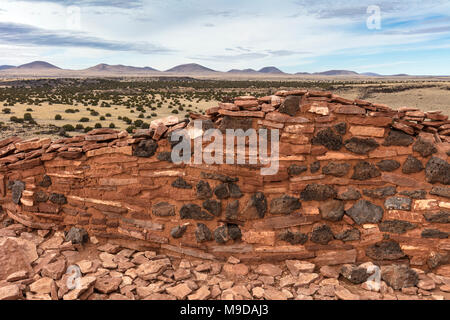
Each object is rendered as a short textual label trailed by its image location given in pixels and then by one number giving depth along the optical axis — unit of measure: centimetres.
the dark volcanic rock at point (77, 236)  522
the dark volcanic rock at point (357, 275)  447
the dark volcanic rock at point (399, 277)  441
